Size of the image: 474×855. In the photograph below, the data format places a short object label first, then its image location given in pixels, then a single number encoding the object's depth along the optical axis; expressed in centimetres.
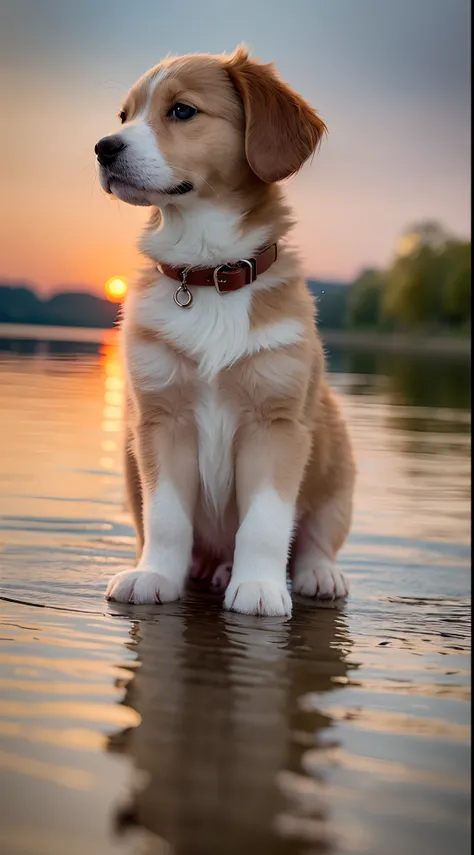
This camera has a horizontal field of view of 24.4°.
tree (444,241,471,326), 4169
